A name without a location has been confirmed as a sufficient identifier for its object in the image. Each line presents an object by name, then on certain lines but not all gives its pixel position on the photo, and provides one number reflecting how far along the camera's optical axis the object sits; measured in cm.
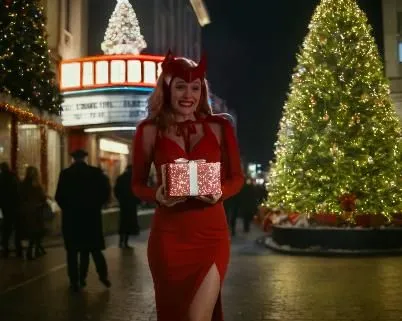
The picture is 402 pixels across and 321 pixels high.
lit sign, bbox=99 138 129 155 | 2803
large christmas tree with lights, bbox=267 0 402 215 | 1596
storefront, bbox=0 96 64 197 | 1684
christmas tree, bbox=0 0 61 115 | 1528
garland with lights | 1551
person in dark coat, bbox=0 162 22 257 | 1423
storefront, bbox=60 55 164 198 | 2150
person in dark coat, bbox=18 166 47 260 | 1347
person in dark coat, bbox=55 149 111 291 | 959
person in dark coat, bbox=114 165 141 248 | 1602
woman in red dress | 367
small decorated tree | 2300
